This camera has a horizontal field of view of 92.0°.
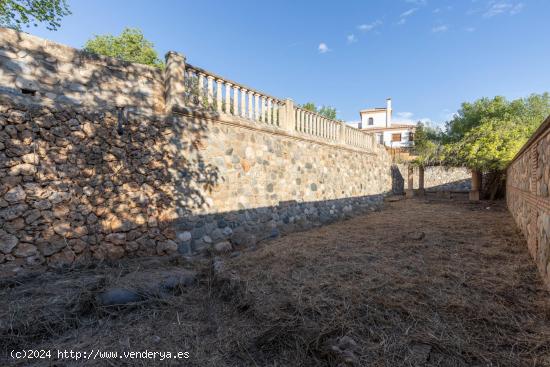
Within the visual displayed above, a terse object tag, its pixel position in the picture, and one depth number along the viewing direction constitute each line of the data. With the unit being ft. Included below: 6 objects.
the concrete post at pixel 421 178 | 49.63
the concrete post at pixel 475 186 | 39.24
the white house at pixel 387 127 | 120.47
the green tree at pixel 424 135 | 98.63
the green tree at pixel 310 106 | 115.25
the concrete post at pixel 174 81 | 14.42
